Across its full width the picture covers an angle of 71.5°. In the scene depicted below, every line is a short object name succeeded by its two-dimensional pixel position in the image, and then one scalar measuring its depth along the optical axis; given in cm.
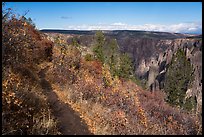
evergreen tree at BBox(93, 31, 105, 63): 2295
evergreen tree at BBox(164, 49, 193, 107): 2072
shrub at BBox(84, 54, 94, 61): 1815
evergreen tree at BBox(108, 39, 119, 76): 2557
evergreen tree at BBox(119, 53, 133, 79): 2455
